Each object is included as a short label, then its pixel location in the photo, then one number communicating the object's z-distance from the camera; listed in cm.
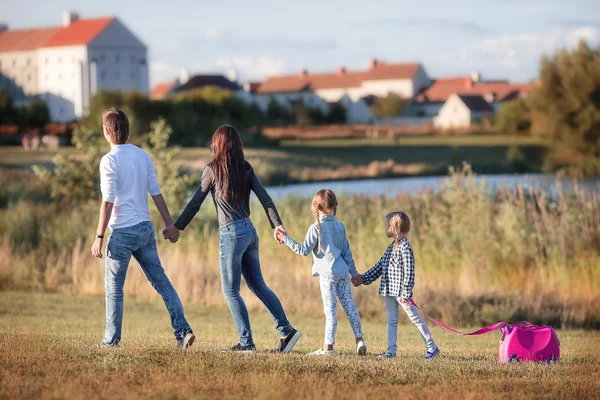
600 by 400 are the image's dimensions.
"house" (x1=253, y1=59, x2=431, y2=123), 14188
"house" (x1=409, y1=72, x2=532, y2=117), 12912
